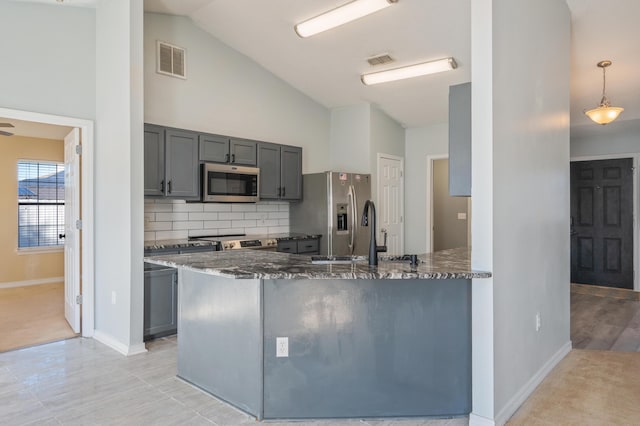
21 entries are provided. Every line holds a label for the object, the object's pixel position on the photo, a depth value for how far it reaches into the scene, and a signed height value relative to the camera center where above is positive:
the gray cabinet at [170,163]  3.95 +0.50
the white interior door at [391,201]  6.16 +0.17
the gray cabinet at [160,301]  3.76 -0.83
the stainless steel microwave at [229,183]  4.38 +0.33
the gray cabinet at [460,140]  2.43 +0.43
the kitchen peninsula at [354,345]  2.38 -0.78
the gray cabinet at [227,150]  4.41 +0.71
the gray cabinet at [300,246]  4.88 -0.42
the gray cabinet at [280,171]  5.05 +0.53
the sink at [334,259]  2.55 -0.30
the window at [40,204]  6.62 +0.17
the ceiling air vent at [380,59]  4.55 +1.74
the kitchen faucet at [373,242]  2.44 -0.18
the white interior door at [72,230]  3.99 -0.16
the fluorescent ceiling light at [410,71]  4.40 +1.60
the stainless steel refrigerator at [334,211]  5.22 +0.02
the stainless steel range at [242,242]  4.30 -0.32
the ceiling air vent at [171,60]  4.32 +1.65
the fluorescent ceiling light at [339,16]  3.43 +1.77
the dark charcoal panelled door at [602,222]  6.30 -0.18
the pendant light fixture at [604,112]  4.26 +1.04
